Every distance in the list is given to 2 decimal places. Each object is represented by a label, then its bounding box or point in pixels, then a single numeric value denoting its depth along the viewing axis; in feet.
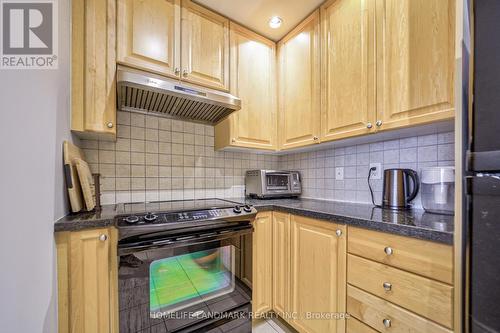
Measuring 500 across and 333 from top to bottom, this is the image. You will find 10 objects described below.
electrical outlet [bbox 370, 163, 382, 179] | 4.77
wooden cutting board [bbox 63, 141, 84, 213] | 3.33
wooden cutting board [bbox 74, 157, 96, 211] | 3.54
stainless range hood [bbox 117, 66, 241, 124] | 3.69
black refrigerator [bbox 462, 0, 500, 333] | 1.82
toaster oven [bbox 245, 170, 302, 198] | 5.97
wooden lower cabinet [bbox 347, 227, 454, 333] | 2.48
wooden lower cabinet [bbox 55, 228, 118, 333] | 2.98
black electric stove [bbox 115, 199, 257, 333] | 3.28
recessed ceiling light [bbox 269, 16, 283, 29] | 5.30
